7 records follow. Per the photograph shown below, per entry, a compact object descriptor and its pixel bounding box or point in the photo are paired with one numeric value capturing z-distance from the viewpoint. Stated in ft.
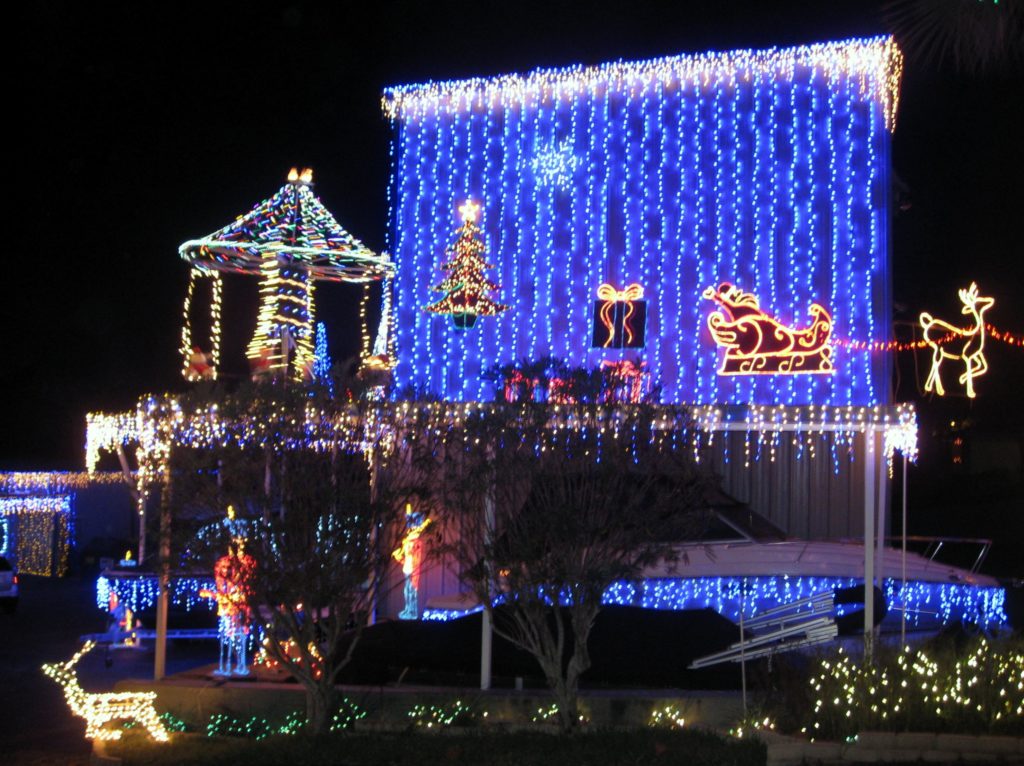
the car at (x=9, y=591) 71.56
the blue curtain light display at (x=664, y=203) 55.31
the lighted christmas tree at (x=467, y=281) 59.82
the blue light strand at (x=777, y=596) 39.24
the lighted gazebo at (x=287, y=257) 46.68
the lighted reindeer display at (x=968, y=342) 47.57
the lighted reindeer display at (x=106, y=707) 30.09
